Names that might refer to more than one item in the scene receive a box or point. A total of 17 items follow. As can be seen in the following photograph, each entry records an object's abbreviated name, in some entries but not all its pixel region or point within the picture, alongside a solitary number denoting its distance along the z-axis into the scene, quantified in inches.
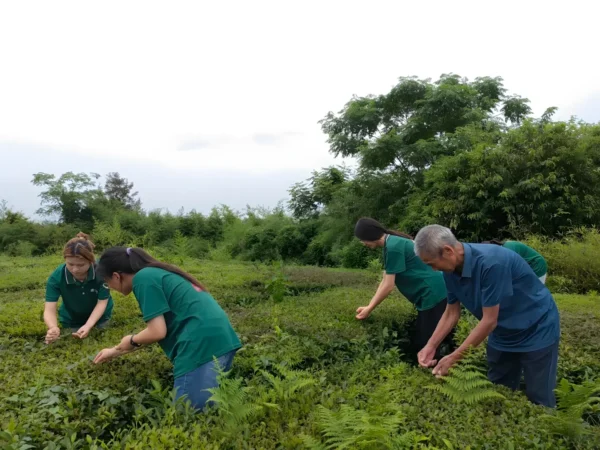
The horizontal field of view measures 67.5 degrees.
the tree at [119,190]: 1015.1
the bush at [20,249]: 741.3
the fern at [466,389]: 102.2
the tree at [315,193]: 718.5
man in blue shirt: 115.3
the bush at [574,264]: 335.0
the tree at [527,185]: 418.3
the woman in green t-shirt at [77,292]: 155.6
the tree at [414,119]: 535.8
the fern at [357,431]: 77.0
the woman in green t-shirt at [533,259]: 154.2
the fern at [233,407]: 89.8
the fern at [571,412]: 86.8
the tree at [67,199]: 871.1
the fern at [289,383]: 105.2
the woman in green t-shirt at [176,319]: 110.3
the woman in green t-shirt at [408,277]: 166.1
